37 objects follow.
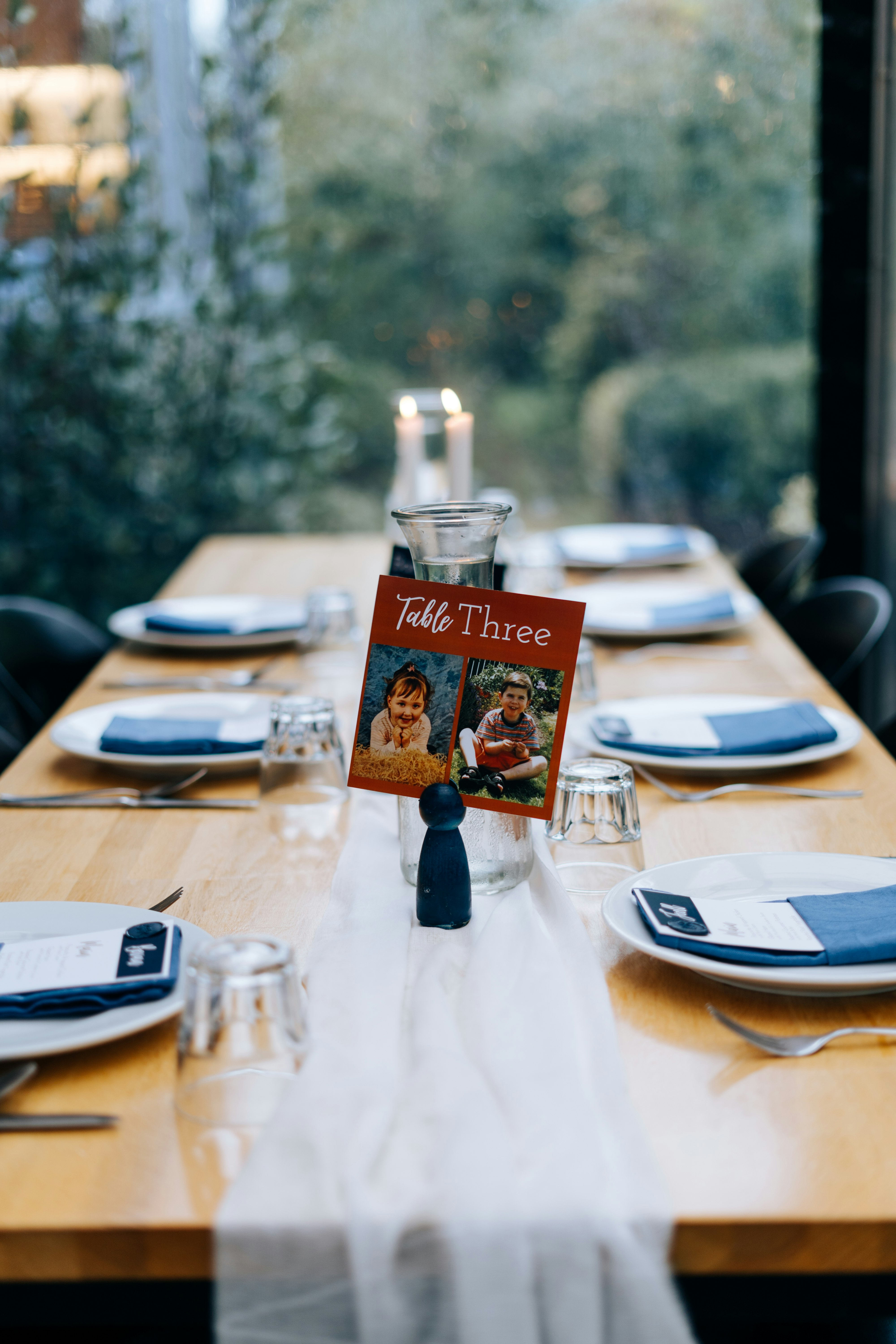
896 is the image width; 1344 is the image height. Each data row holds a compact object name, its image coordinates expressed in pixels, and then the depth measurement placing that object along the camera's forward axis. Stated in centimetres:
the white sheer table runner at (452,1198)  64
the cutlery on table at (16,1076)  77
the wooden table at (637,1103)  66
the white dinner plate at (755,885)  87
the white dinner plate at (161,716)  143
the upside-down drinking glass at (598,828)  108
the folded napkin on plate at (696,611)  202
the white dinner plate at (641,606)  201
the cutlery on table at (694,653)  192
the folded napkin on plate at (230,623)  200
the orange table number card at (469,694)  95
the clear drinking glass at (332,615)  186
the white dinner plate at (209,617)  199
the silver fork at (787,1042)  81
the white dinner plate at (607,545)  253
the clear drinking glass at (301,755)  129
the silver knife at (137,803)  133
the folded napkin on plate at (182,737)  143
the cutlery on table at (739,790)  132
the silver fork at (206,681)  179
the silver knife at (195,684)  178
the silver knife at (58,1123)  75
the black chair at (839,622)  220
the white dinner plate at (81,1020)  80
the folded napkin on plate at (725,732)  140
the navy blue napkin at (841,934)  88
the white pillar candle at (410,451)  192
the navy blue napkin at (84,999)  84
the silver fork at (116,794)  135
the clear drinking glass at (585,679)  153
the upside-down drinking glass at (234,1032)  75
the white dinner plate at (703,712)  138
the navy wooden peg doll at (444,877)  96
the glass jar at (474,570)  100
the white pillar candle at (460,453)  158
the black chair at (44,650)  238
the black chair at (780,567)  282
